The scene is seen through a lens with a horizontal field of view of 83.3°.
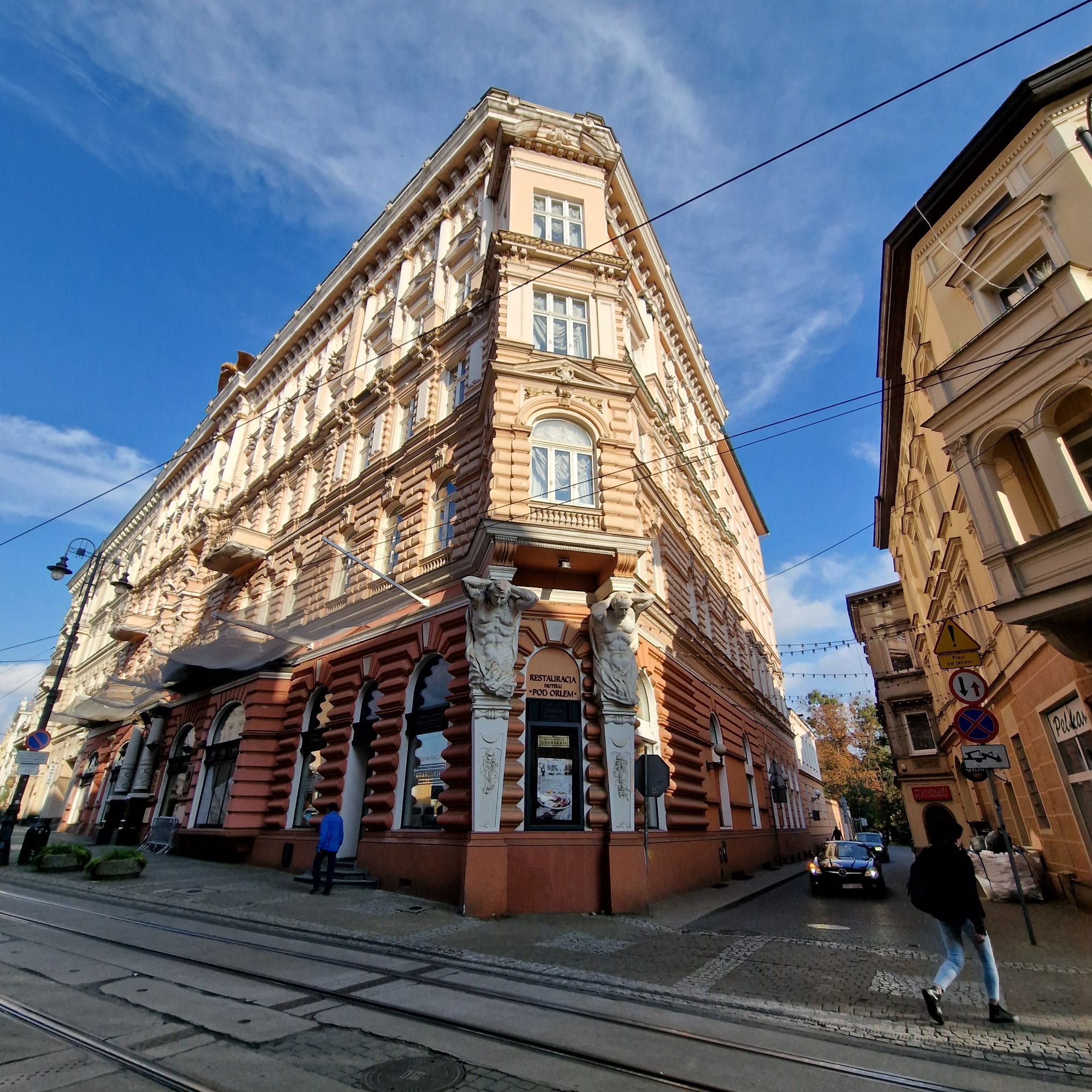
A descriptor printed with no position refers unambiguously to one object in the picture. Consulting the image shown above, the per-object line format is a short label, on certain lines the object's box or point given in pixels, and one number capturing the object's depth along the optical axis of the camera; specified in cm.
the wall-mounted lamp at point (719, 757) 1855
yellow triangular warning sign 998
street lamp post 1669
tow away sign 865
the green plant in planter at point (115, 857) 1359
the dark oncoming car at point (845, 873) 1544
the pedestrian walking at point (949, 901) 527
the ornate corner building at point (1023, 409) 981
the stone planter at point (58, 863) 1534
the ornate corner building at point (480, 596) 1197
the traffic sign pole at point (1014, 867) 745
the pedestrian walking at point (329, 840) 1208
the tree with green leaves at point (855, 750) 5291
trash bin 1672
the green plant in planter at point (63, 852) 1548
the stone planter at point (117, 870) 1350
